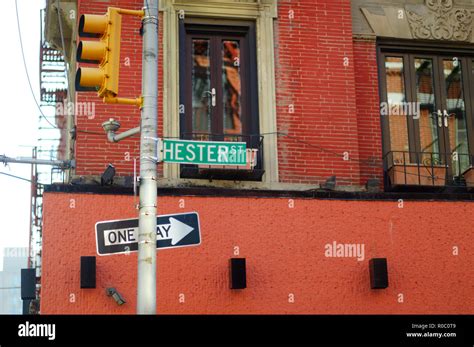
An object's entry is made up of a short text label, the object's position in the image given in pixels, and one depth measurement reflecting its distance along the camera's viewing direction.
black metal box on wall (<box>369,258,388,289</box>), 12.45
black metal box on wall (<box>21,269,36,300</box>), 12.25
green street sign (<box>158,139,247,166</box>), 9.42
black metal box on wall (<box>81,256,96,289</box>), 11.57
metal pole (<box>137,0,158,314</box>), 8.80
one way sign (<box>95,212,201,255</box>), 9.92
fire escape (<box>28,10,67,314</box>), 21.27
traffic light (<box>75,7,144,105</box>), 8.94
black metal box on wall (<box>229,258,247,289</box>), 11.99
